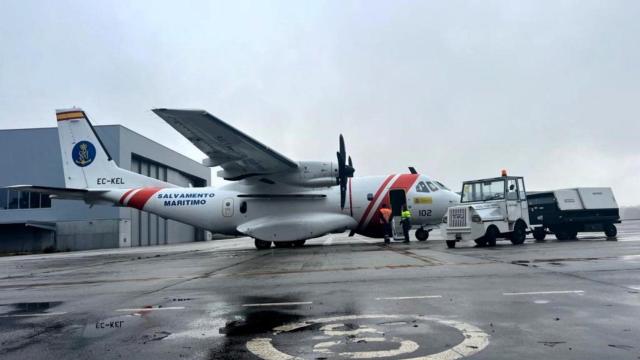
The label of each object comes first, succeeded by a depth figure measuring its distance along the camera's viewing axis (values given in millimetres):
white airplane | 20547
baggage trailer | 20031
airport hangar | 40844
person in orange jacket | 21266
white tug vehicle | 16797
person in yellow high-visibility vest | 20978
